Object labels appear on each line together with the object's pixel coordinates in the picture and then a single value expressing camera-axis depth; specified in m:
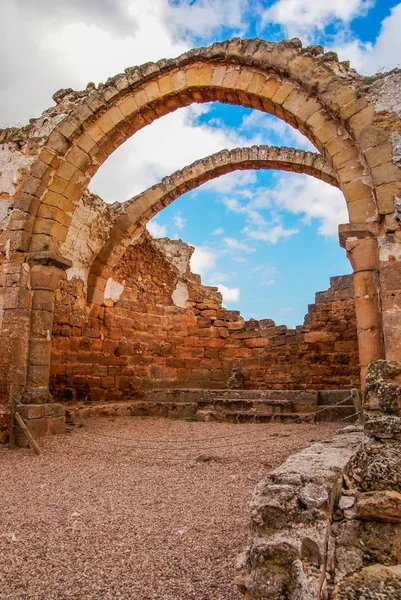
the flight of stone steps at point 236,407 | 6.66
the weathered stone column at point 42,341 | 5.66
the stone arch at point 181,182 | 8.90
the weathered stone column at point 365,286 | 4.73
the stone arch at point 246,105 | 4.80
